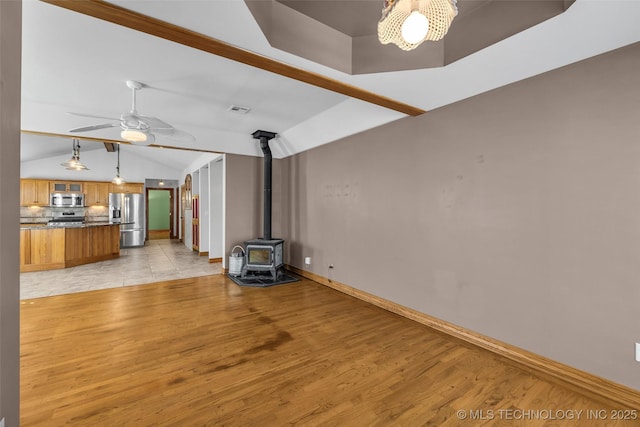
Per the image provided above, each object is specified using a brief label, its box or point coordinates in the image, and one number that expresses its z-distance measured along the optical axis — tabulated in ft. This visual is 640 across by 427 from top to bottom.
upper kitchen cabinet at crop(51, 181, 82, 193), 27.32
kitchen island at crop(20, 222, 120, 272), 18.04
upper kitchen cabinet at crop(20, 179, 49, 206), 26.13
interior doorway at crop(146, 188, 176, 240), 40.47
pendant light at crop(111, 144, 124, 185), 27.94
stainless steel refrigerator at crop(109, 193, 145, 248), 29.14
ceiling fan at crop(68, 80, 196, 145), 10.37
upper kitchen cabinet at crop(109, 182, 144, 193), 30.04
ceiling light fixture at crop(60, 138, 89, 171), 22.03
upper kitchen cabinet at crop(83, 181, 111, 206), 28.71
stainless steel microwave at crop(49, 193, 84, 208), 26.99
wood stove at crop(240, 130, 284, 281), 16.29
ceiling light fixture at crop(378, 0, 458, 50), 3.94
